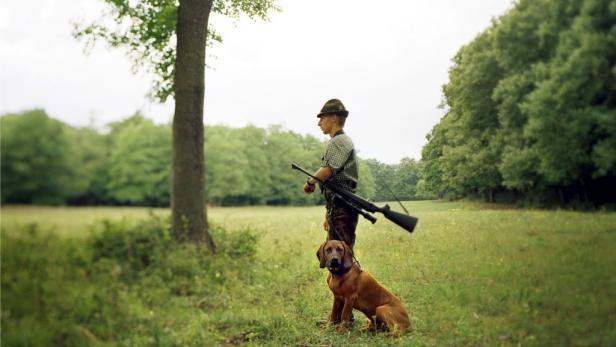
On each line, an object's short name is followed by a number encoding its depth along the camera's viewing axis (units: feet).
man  18.48
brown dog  17.98
